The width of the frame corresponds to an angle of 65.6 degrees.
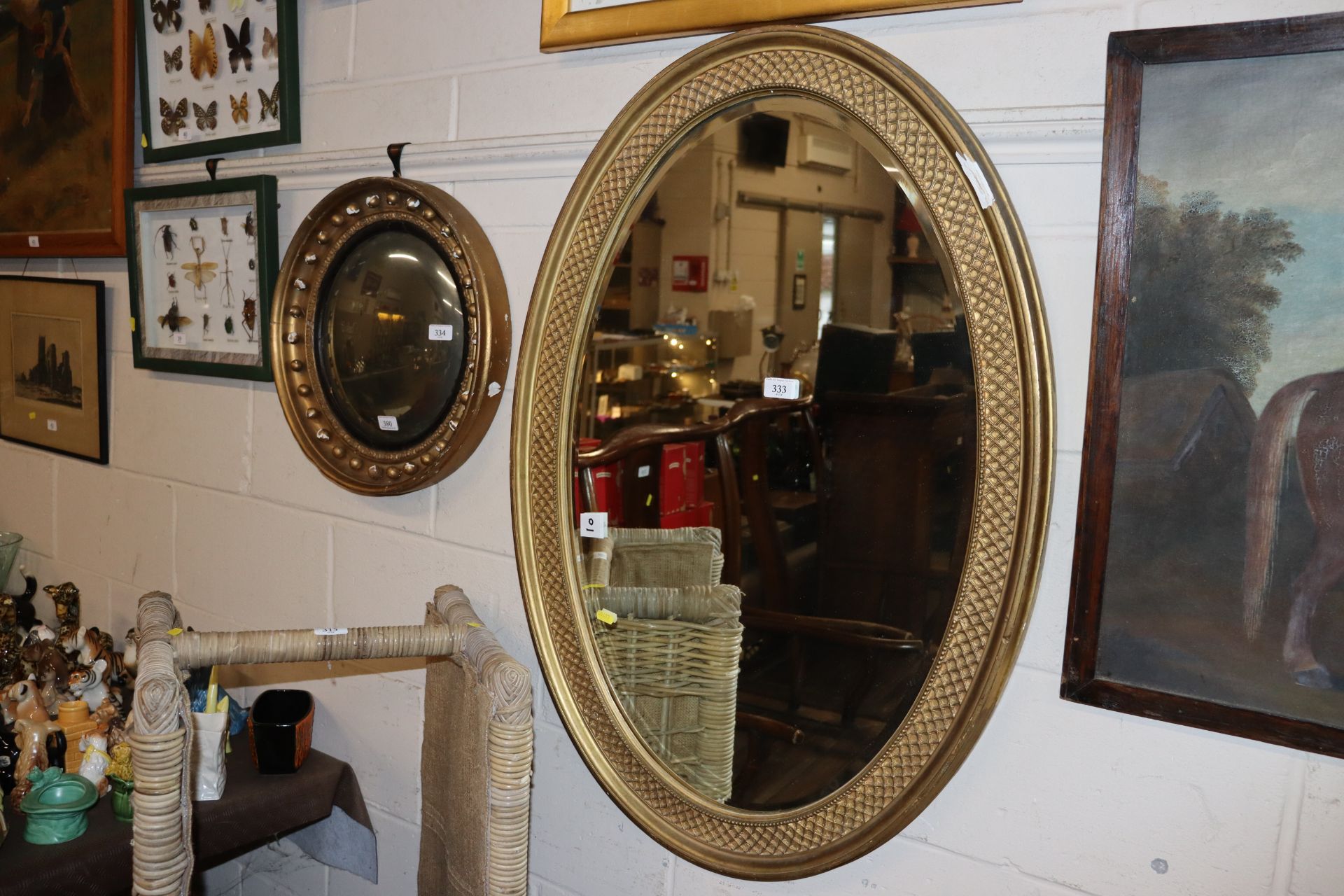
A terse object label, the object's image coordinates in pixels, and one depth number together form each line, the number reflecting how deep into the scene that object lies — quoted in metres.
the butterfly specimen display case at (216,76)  1.70
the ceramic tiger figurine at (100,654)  1.85
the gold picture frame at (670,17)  1.13
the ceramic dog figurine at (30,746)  1.60
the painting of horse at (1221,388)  0.90
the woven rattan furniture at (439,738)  1.14
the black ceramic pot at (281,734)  1.67
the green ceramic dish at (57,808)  1.46
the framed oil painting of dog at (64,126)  2.00
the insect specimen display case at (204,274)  1.76
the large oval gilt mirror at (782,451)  1.06
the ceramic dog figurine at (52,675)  1.75
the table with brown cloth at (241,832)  1.42
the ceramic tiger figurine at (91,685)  1.74
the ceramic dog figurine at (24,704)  1.66
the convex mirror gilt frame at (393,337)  1.46
